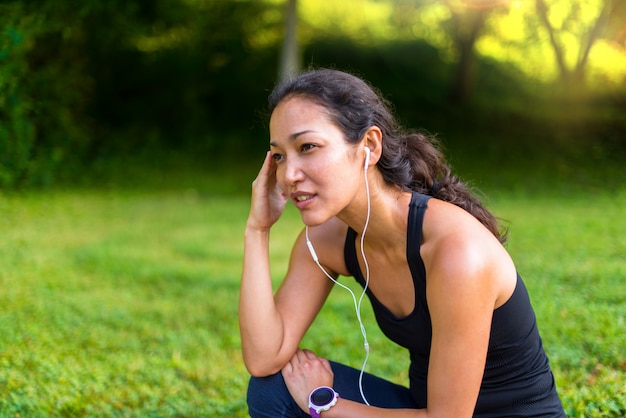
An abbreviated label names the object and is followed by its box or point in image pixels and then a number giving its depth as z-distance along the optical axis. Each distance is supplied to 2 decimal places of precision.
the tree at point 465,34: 12.38
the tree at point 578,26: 10.50
